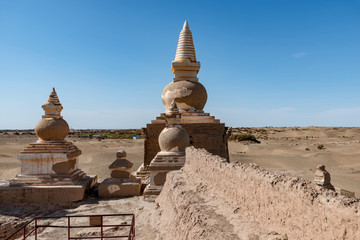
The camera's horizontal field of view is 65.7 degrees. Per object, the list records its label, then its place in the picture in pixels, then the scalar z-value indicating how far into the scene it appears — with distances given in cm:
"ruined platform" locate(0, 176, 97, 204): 988
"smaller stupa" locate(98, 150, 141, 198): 1024
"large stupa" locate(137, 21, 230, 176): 1251
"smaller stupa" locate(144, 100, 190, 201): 934
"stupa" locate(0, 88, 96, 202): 993
